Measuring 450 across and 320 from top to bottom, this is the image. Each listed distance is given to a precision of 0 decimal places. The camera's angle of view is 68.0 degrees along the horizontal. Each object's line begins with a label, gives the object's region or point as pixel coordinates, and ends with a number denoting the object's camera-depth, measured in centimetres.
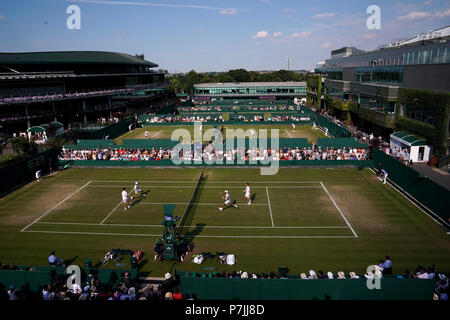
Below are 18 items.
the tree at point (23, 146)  3609
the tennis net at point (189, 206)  2121
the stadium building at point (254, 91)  11018
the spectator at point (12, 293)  1314
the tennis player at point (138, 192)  2602
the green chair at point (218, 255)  1708
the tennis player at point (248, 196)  2408
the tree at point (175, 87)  13785
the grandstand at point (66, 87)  5612
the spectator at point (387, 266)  1516
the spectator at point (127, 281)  1387
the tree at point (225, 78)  17325
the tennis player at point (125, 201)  2347
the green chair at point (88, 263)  1557
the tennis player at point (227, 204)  2317
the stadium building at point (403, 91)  3253
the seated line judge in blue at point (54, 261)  1620
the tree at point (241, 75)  18196
